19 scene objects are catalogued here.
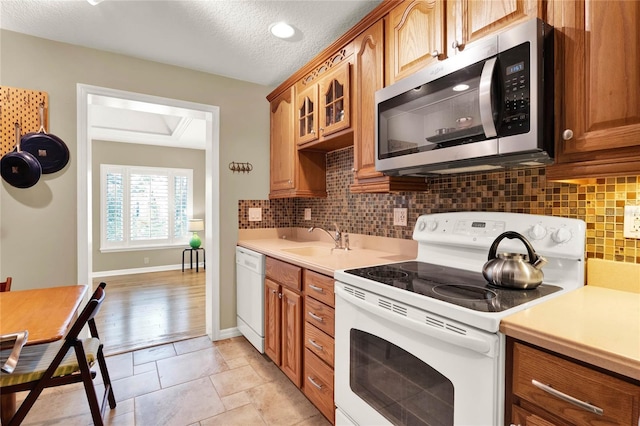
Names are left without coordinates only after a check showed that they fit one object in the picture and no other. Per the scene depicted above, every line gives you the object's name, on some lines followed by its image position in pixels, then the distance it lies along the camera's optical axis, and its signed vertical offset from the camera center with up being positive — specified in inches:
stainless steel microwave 41.1 +15.5
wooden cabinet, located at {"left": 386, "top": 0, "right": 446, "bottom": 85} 55.3 +32.8
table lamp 231.9 -13.0
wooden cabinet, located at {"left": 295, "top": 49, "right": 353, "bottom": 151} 80.0 +29.1
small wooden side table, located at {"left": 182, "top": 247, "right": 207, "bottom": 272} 231.9 -32.8
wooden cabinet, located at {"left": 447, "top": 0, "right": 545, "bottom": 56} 44.0 +29.1
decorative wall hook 115.6 +16.1
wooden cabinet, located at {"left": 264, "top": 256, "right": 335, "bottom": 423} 65.0 -27.9
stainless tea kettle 44.1 -8.4
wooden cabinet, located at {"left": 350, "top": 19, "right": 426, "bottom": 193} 68.9 +22.3
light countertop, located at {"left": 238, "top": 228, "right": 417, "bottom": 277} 69.7 -11.4
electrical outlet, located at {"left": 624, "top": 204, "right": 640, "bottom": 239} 43.9 -1.6
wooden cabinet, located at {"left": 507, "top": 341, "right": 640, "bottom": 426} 26.7 -17.0
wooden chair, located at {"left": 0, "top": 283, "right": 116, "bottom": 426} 53.2 -28.2
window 215.8 +3.1
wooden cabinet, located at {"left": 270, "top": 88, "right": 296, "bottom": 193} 107.3 +23.4
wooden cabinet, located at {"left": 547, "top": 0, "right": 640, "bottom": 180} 35.6 +14.4
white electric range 36.3 -14.8
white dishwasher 95.9 -27.7
